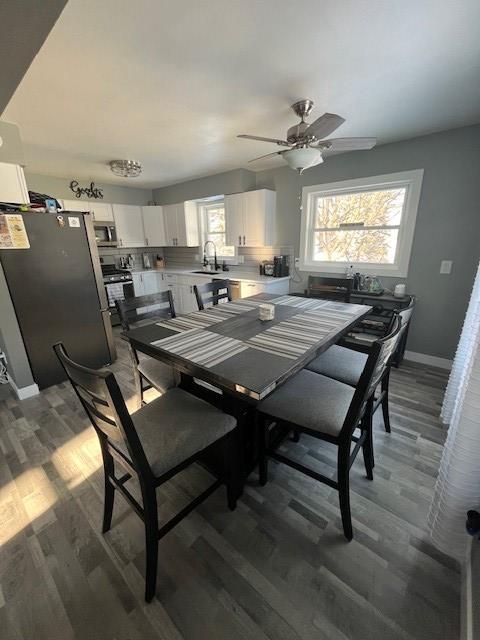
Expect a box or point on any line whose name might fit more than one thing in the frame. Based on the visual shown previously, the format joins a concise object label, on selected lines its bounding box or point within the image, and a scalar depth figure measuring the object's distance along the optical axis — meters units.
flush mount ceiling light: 3.17
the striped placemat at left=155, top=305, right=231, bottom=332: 1.72
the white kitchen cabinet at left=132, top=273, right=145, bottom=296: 4.64
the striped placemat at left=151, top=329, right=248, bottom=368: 1.24
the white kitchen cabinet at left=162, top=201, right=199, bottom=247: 4.63
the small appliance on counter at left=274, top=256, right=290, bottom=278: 3.74
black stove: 4.15
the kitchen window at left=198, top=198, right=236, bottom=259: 4.63
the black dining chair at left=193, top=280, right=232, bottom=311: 2.31
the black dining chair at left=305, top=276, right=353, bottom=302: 2.78
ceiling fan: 1.69
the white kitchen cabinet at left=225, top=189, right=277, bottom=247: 3.66
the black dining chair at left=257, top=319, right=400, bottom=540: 1.12
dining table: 1.11
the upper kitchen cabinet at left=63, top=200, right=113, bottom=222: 4.06
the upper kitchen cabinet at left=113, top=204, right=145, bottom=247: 4.58
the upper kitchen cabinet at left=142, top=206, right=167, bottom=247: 4.92
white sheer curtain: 0.93
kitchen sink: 4.36
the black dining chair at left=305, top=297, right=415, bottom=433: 1.65
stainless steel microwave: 4.29
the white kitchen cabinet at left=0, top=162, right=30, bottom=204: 2.17
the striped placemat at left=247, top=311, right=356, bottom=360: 1.33
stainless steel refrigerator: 2.32
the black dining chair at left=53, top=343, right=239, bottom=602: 0.88
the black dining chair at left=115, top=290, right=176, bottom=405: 1.71
